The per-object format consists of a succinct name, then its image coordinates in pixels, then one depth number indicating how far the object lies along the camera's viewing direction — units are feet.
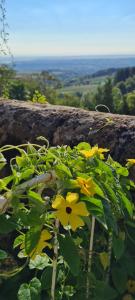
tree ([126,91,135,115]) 113.14
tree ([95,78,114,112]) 123.54
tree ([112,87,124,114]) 116.44
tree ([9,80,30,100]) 134.77
